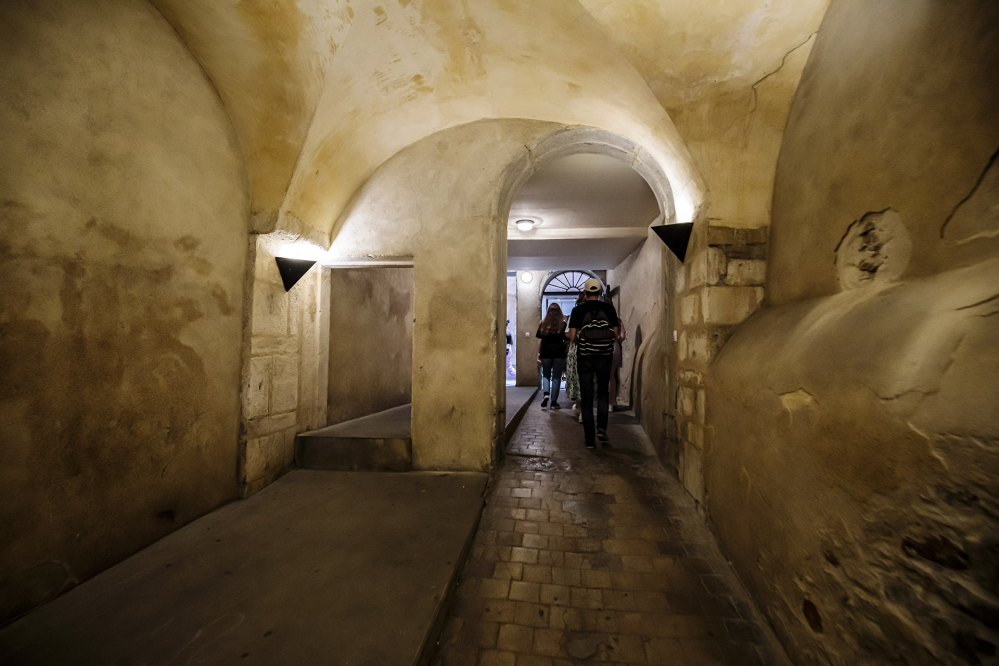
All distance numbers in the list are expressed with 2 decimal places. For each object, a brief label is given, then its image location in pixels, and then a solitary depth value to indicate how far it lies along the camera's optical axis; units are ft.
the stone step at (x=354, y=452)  11.71
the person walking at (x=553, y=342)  19.25
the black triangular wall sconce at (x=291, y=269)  10.68
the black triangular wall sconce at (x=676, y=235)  9.84
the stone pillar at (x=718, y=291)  8.50
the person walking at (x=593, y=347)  13.47
